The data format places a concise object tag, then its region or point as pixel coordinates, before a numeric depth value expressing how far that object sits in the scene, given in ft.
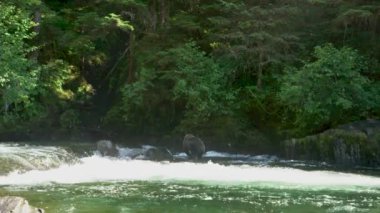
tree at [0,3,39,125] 77.20
